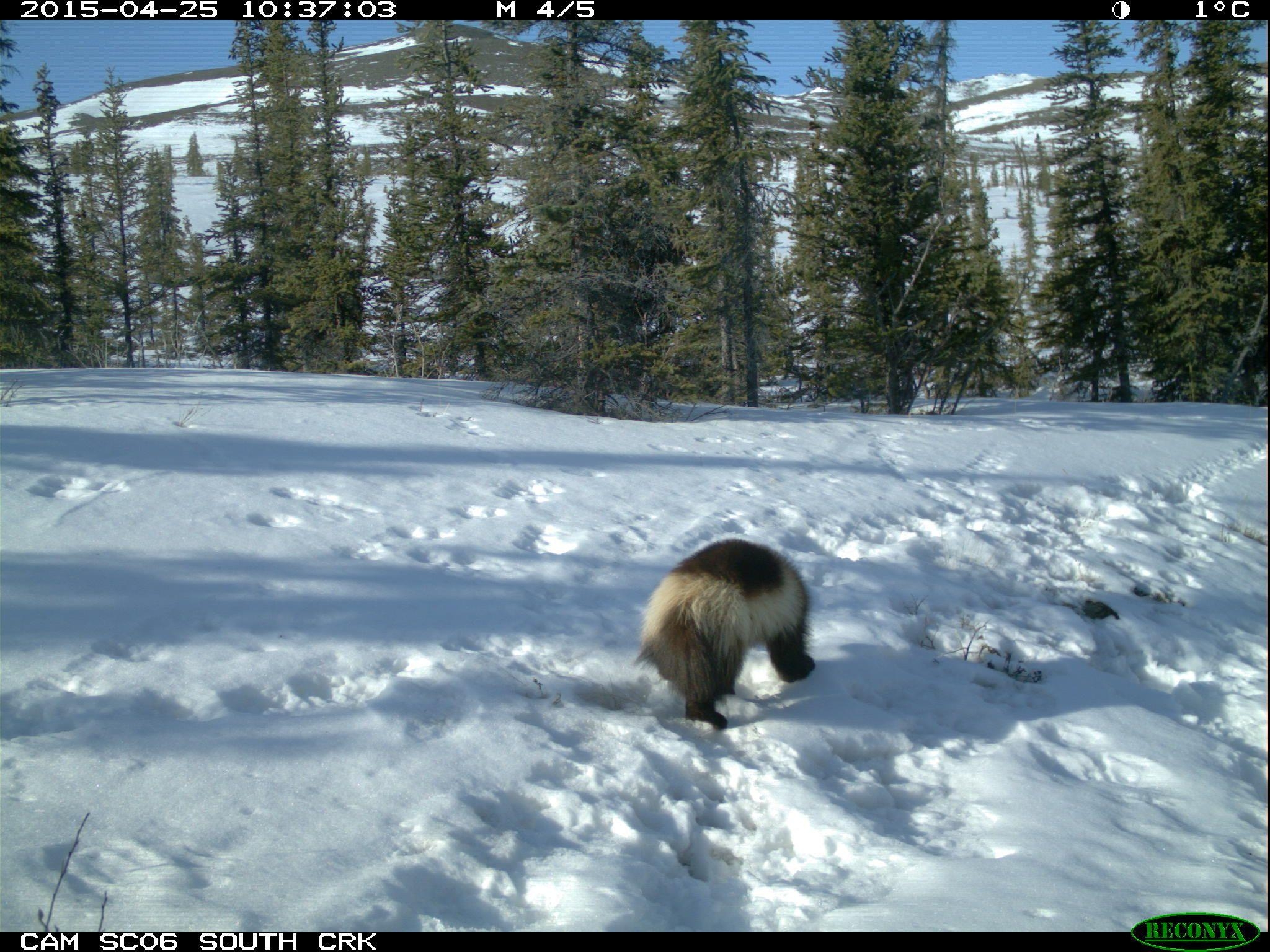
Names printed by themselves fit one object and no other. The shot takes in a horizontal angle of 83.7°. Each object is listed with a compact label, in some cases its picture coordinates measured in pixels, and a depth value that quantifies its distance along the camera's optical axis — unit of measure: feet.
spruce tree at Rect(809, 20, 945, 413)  59.98
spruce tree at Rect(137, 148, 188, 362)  104.58
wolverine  14.12
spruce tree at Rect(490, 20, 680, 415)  37.45
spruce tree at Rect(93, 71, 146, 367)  107.04
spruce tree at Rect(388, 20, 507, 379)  66.49
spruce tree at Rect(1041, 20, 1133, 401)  78.33
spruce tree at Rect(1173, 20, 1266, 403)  51.11
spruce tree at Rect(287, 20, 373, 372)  81.20
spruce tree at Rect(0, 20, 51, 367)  67.92
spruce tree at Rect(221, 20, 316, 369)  88.07
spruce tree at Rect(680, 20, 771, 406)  63.21
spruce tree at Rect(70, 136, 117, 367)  89.25
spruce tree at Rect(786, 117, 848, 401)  62.34
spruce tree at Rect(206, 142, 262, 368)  88.74
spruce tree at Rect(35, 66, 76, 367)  89.20
